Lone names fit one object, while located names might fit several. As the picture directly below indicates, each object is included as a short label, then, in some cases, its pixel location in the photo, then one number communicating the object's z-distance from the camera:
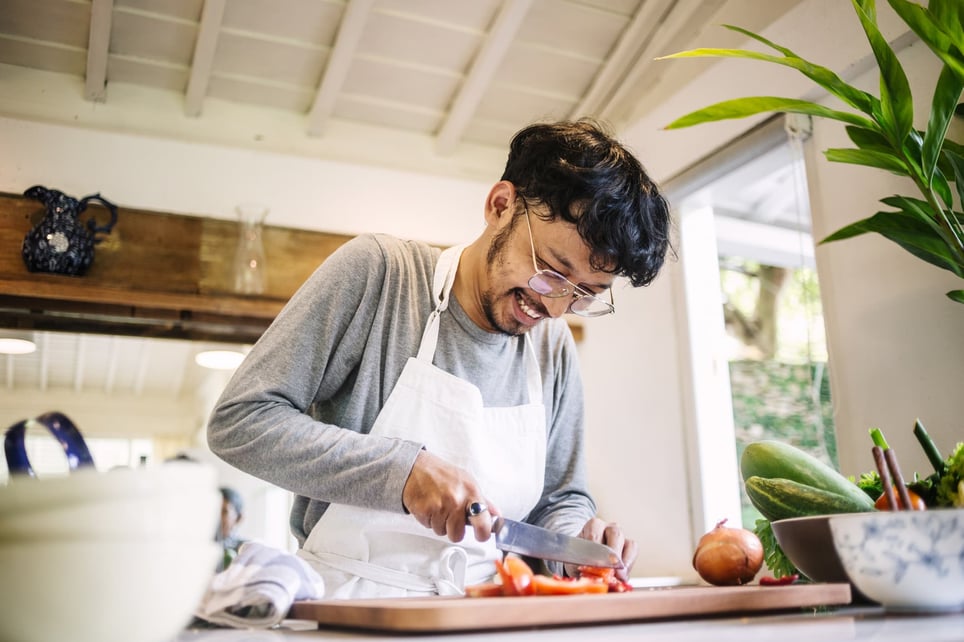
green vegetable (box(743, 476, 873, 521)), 1.22
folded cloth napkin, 0.87
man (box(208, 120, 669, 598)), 1.39
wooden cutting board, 0.80
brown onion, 1.34
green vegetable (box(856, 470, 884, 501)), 1.43
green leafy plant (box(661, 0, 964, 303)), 1.41
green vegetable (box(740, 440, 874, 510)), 1.25
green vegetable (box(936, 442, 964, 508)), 1.17
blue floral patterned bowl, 0.91
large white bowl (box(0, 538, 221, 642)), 0.63
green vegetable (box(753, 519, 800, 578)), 1.49
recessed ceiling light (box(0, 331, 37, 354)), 2.85
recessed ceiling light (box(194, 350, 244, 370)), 3.17
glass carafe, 3.07
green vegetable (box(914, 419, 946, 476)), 1.24
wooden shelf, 2.79
